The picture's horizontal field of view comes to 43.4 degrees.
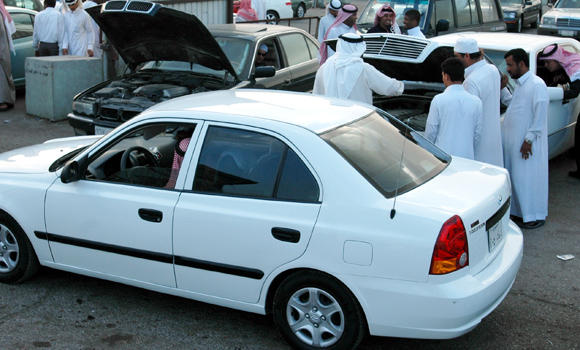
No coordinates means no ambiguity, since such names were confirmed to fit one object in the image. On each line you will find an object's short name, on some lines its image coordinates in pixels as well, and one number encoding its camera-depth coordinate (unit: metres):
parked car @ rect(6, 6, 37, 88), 12.59
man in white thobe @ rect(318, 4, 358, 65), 9.74
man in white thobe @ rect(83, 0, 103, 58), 12.22
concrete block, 10.88
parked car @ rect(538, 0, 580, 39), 18.31
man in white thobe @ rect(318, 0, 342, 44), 11.75
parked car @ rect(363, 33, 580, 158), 7.21
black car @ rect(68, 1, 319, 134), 7.88
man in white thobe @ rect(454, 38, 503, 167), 6.67
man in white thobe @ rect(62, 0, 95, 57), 11.96
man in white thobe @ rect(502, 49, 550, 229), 6.71
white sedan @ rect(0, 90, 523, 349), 3.98
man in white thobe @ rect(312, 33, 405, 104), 6.80
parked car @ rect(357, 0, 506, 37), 12.60
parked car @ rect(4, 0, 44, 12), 14.14
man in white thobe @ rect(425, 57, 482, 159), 6.17
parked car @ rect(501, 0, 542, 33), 20.42
